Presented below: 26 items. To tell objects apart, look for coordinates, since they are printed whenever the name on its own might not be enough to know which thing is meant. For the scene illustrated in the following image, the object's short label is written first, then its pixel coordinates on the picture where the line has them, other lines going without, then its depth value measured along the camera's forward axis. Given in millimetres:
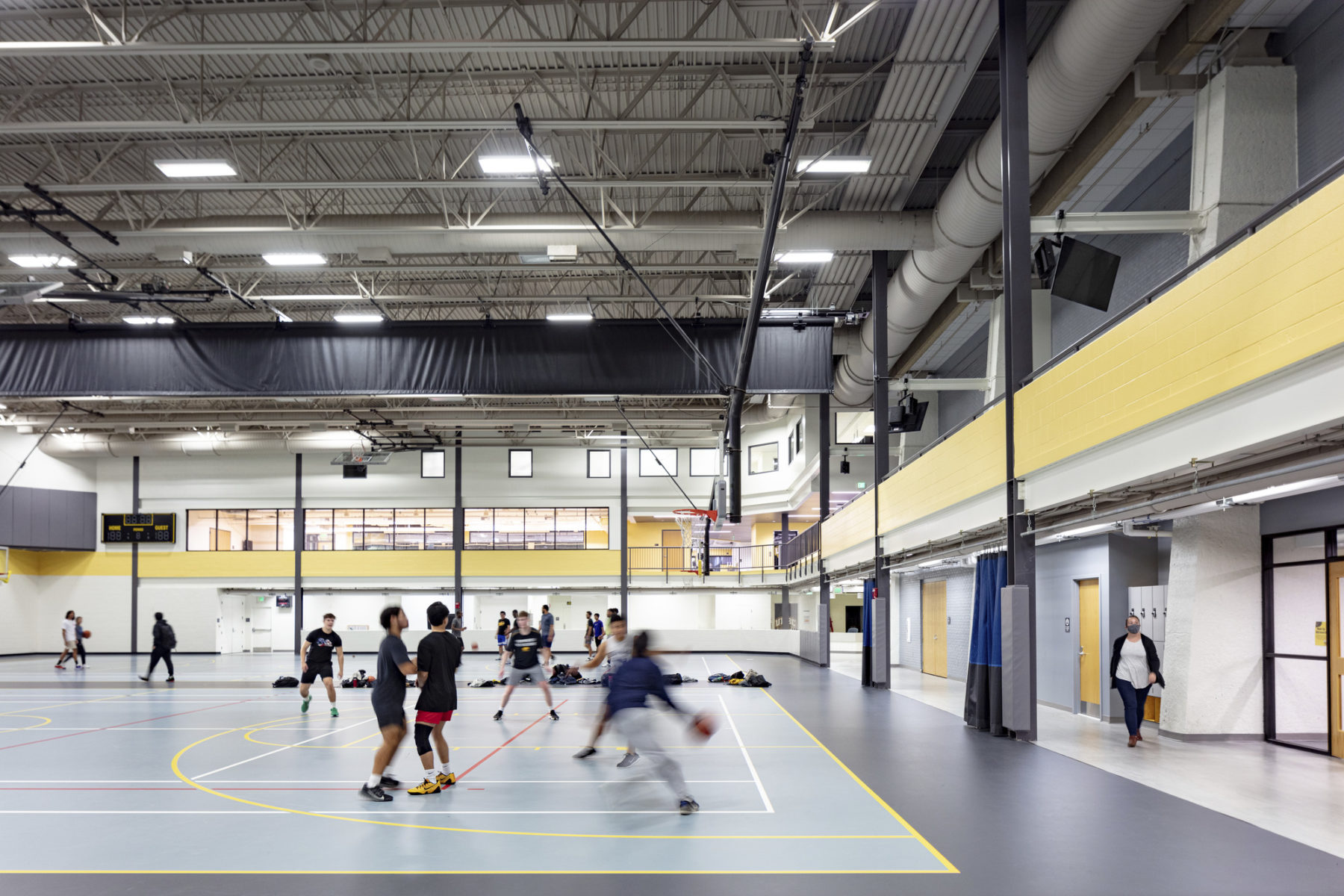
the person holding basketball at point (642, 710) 9133
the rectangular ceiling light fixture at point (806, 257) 20734
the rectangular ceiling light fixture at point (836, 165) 16344
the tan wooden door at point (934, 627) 27859
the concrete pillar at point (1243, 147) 12289
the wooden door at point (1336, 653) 11844
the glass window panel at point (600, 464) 47162
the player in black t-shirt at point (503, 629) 31339
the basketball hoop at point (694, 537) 36031
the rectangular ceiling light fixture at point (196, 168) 16172
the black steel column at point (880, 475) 21547
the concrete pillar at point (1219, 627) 13070
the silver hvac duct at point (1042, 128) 11516
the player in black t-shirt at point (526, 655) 16906
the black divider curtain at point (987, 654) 14508
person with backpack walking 26531
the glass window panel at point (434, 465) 47188
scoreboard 45875
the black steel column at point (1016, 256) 13062
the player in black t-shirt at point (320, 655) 16938
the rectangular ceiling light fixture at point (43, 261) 21125
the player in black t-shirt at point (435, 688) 9867
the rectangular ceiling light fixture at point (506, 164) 16062
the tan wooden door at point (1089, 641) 16266
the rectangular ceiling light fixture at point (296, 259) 21078
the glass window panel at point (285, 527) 47062
